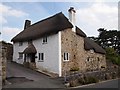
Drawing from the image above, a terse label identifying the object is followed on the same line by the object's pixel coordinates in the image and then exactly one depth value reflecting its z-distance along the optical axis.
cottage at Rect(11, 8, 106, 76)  11.11
